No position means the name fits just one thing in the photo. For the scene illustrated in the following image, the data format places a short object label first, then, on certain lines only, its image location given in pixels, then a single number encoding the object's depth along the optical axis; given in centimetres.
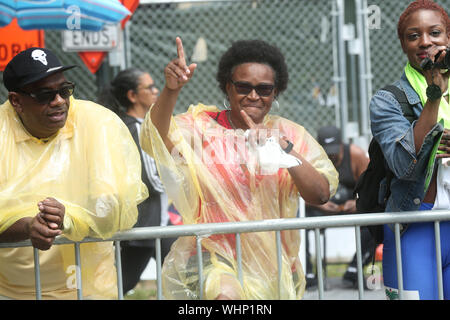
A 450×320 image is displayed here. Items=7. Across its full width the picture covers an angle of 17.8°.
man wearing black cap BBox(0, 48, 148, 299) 654
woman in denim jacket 646
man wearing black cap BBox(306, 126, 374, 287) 1323
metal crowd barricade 647
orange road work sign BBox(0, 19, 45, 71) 1049
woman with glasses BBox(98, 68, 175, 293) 1027
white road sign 1237
